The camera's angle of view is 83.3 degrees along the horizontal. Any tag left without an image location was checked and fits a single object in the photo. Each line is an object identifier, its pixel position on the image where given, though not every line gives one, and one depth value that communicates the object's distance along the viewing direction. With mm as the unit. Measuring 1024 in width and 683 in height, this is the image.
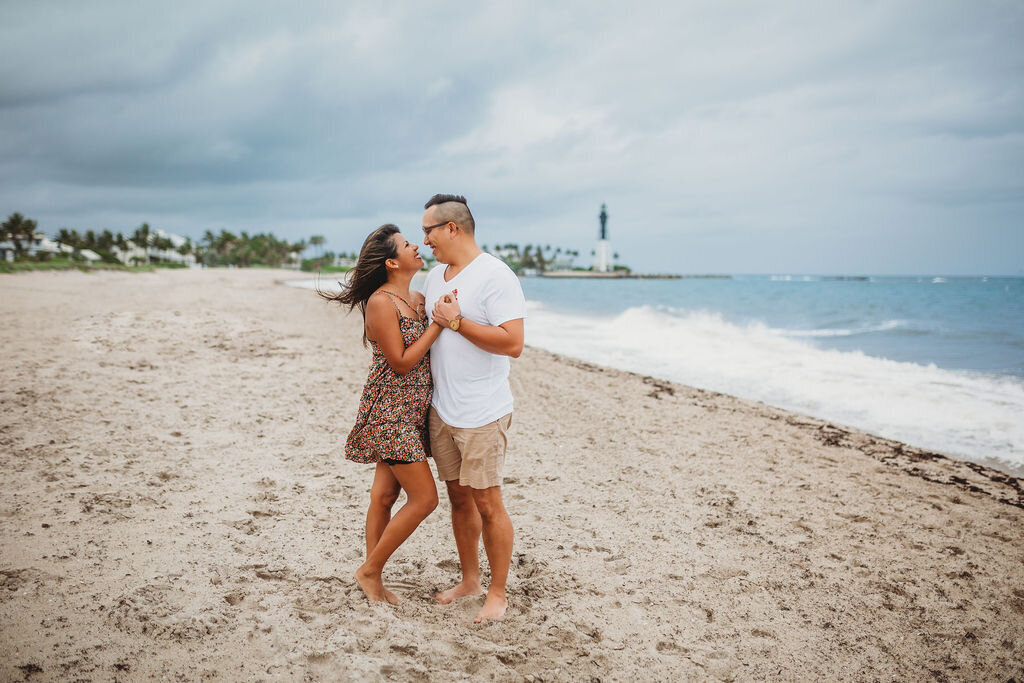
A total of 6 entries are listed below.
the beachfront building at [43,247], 56300
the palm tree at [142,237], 90438
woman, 2842
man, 2750
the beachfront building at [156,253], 90606
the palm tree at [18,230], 57500
